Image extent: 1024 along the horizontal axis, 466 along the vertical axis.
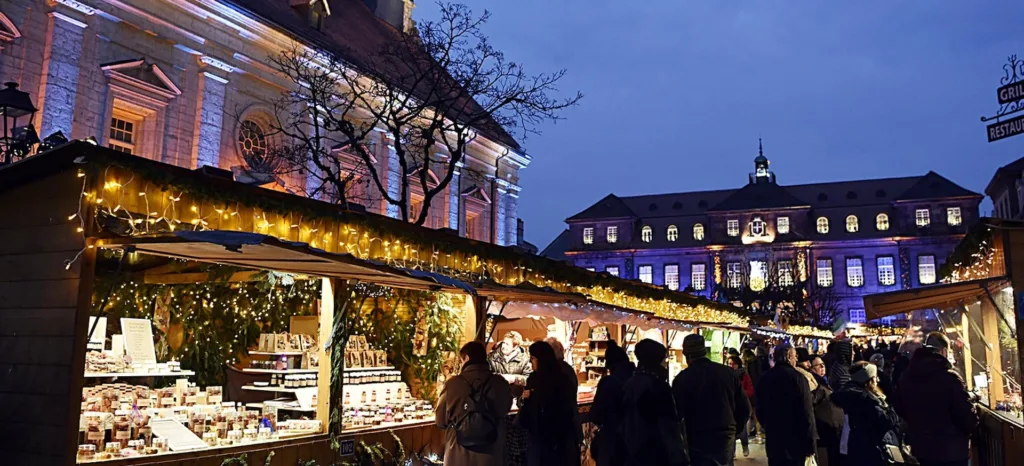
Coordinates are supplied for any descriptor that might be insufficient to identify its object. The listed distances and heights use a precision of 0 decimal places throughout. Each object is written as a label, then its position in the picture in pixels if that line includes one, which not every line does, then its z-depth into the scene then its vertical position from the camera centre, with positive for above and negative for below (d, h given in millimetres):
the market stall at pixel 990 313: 8539 +422
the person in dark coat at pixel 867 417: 7898 -718
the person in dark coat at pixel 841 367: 8766 -265
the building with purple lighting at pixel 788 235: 65312 +9257
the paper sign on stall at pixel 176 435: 6445 -845
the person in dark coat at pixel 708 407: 6680 -551
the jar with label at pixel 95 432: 6070 -769
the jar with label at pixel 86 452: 5879 -898
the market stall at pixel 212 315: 6105 +207
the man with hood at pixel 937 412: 6695 -554
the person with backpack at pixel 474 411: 6543 -607
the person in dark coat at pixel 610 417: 6637 -659
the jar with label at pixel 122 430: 6172 -764
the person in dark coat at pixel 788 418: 7859 -739
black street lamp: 9023 +2598
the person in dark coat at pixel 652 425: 6297 -671
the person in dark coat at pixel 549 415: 7023 -675
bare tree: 19797 +6898
